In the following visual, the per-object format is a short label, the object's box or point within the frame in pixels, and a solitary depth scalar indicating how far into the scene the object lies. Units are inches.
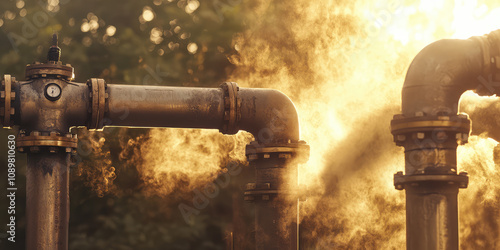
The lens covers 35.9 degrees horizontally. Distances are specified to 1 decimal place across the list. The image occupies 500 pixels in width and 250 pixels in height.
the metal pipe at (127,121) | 416.8
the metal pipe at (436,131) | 381.1
